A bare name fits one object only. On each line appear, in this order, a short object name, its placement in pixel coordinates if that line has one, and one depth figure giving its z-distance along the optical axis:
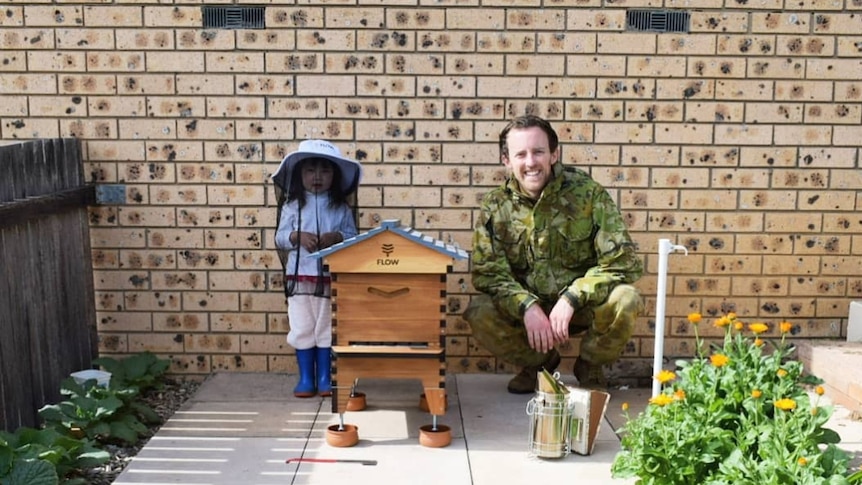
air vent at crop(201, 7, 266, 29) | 4.75
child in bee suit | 4.46
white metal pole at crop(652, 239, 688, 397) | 3.59
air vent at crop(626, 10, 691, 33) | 4.79
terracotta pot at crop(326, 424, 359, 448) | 3.86
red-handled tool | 3.68
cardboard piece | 3.71
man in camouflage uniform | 4.32
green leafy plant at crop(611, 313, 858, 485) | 2.89
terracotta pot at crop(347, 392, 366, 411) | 4.33
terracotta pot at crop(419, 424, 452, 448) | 3.86
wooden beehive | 3.90
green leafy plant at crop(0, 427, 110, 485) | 3.13
